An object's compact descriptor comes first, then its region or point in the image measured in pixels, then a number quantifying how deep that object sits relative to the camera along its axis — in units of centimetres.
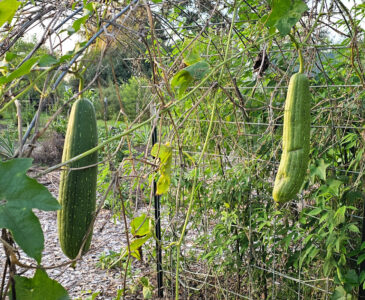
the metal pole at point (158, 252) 249
